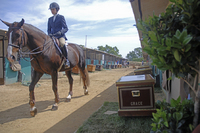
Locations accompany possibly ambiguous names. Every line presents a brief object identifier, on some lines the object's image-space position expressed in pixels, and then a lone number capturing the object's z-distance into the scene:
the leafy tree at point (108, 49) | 67.09
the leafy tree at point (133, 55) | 93.38
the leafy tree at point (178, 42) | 1.20
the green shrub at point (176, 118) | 1.47
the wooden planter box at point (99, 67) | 20.52
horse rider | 4.78
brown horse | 3.44
